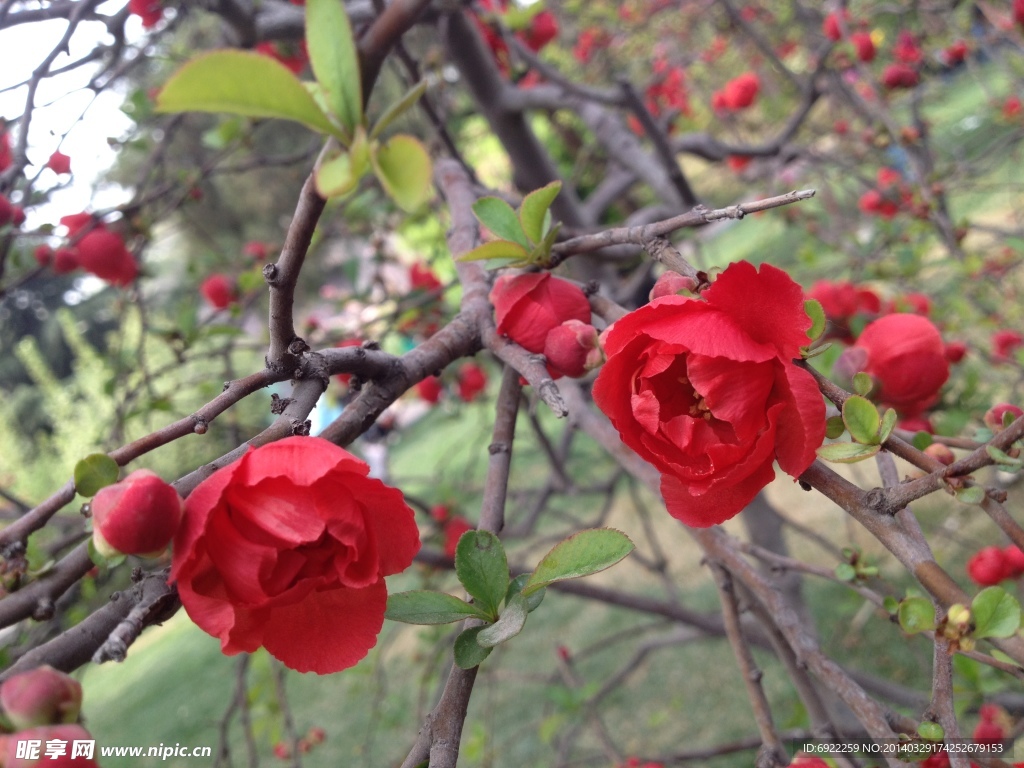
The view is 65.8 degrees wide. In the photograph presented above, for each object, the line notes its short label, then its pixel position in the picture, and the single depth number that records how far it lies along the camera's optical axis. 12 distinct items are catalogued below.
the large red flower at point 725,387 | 0.14
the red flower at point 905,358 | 0.22
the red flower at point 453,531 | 0.55
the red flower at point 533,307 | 0.18
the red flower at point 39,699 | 0.12
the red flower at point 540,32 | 0.69
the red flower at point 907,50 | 0.66
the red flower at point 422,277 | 0.70
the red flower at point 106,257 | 0.44
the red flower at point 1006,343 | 0.52
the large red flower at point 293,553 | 0.13
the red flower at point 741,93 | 0.89
